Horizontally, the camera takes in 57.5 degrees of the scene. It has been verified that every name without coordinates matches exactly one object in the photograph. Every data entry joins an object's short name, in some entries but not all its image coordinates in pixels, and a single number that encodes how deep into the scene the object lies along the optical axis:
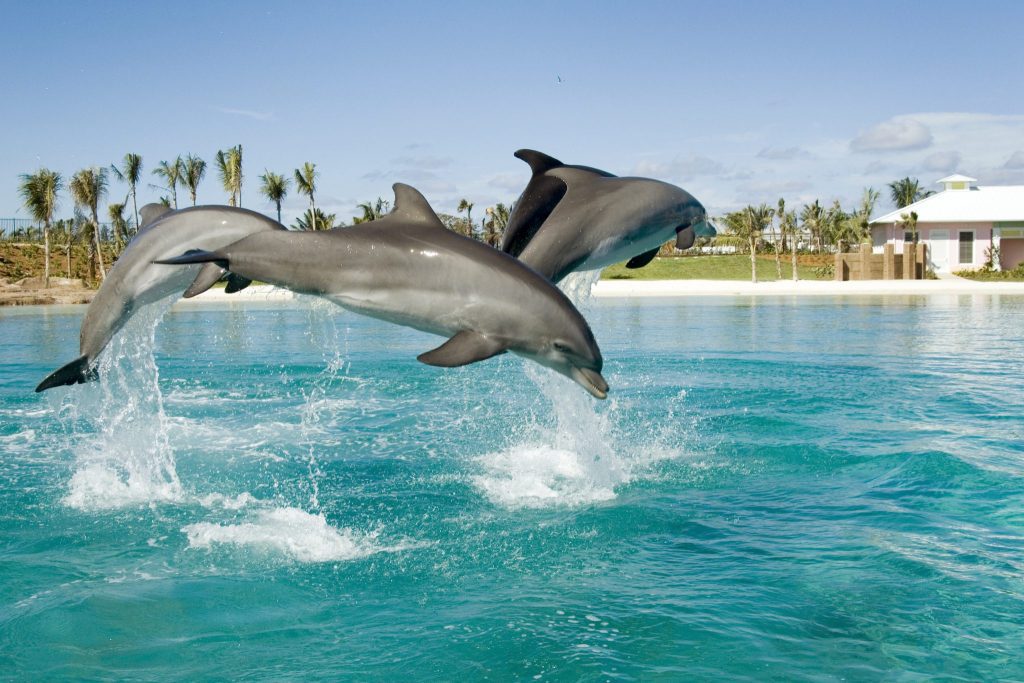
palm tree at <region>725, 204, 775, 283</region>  71.44
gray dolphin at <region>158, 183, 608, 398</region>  5.55
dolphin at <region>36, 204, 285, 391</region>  6.39
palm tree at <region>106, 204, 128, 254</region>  71.75
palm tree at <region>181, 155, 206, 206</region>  72.25
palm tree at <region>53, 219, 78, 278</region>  69.39
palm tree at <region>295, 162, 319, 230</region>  71.75
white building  67.38
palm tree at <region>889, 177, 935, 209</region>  112.06
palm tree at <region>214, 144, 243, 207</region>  71.50
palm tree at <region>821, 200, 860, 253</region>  89.31
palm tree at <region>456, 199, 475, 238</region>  86.38
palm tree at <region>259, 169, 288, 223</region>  71.25
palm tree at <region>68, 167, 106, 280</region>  65.38
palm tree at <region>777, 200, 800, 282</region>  68.18
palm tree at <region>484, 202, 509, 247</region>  88.62
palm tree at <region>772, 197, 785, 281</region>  70.88
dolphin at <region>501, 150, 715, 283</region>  6.70
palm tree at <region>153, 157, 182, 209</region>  71.94
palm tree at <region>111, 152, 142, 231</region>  72.98
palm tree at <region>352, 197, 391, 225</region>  81.46
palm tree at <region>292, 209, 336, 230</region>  74.12
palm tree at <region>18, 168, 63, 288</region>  64.75
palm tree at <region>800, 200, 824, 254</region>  93.75
